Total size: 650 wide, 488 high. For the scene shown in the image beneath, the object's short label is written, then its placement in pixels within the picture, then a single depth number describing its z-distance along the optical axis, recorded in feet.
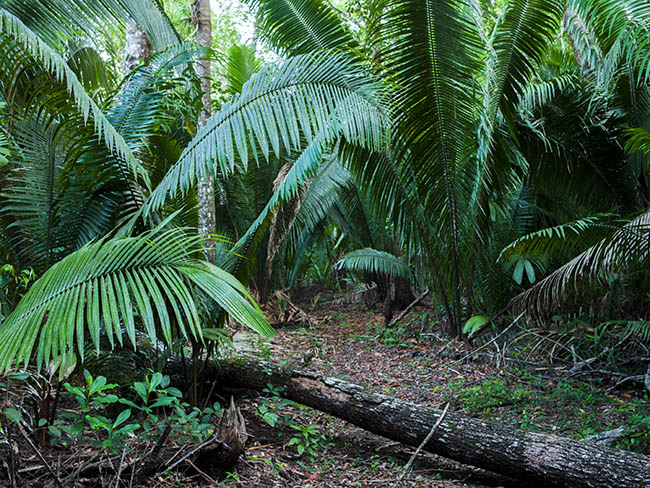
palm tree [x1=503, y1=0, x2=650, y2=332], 11.54
